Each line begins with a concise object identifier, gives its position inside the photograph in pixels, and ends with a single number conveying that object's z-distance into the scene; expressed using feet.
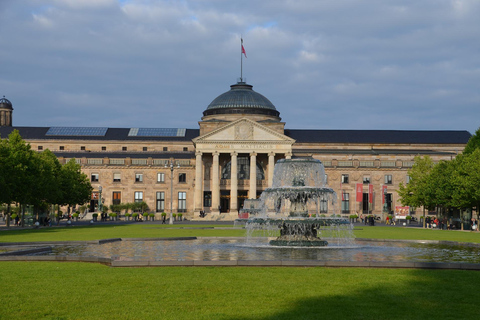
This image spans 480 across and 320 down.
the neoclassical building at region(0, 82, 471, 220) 372.17
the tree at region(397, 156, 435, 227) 257.55
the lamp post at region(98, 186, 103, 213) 341.86
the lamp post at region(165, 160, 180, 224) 395.34
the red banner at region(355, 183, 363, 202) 322.34
